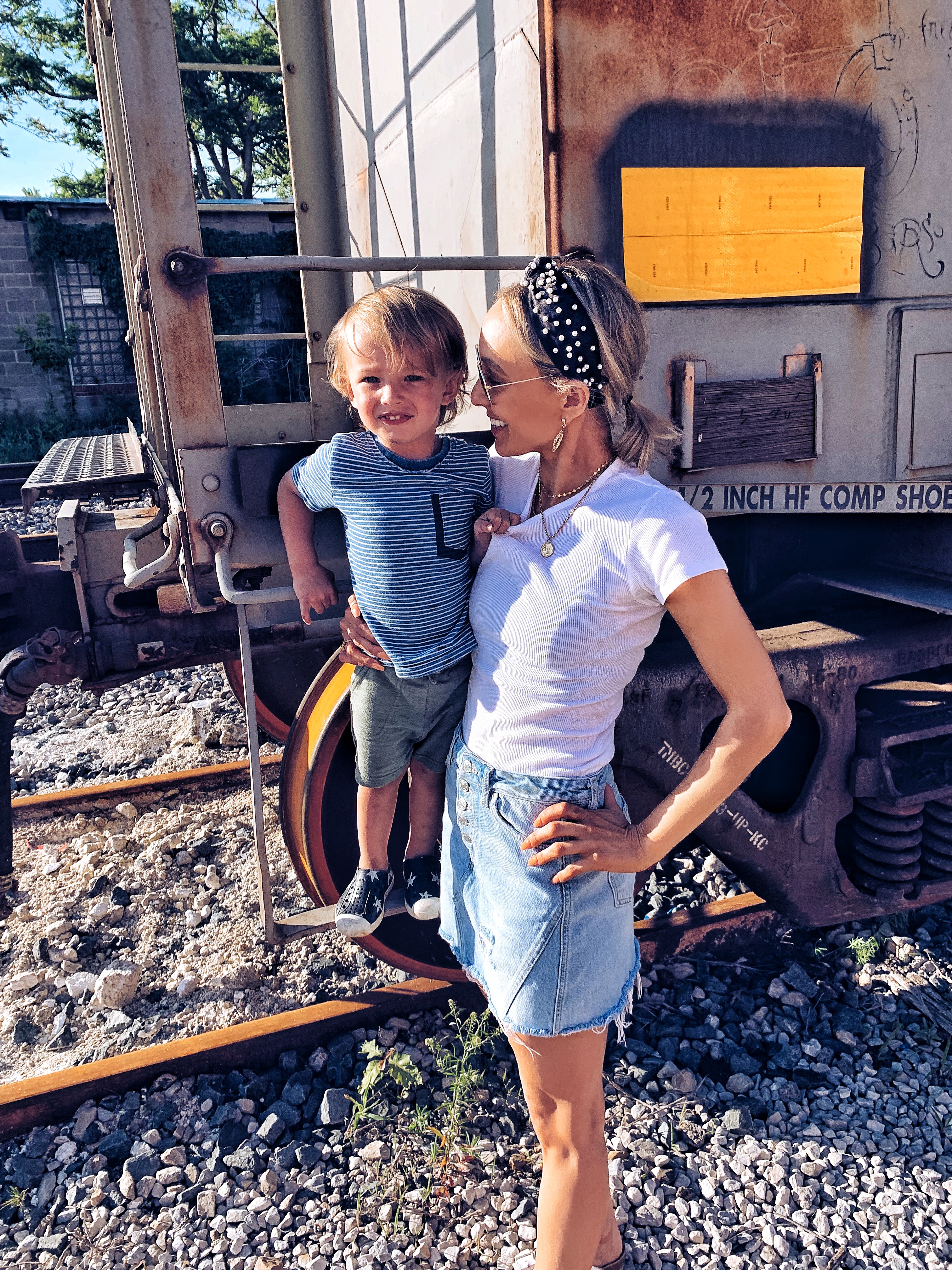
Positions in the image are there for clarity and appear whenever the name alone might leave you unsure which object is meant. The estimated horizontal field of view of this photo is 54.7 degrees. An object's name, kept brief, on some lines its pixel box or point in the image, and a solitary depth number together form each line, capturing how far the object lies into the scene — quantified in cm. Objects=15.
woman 152
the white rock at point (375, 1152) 249
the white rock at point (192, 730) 516
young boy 187
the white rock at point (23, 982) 320
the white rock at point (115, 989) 310
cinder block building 1791
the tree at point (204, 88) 2264
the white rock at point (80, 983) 315
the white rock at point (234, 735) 514
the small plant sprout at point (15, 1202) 238
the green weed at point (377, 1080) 258
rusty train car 233
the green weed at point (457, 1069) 251
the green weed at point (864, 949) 320
